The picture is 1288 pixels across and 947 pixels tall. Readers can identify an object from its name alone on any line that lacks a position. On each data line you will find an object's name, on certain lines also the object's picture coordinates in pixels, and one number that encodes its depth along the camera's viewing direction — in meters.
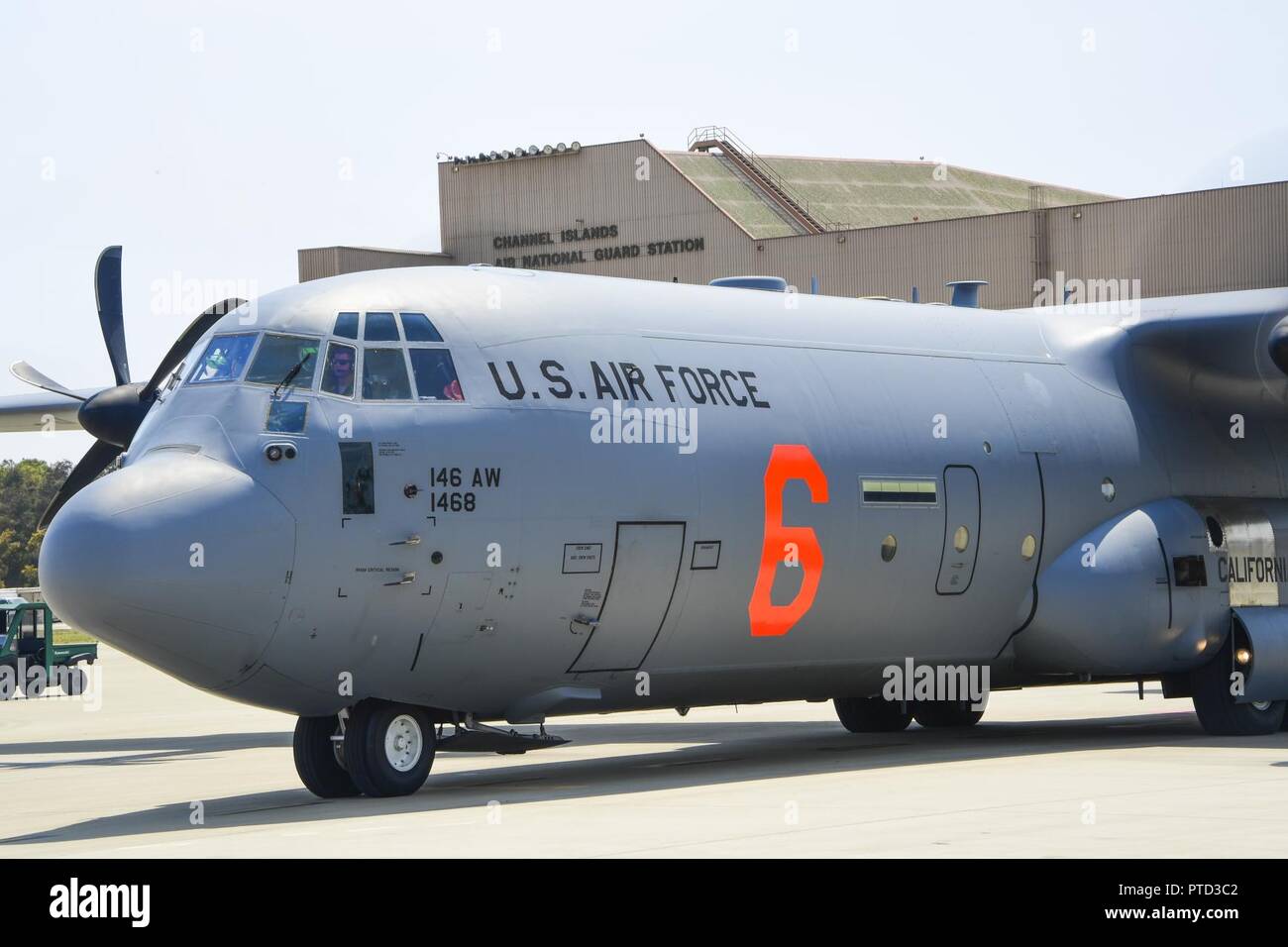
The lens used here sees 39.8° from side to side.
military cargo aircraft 14.26
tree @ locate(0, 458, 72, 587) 104.50
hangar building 46.09
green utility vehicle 38.44
